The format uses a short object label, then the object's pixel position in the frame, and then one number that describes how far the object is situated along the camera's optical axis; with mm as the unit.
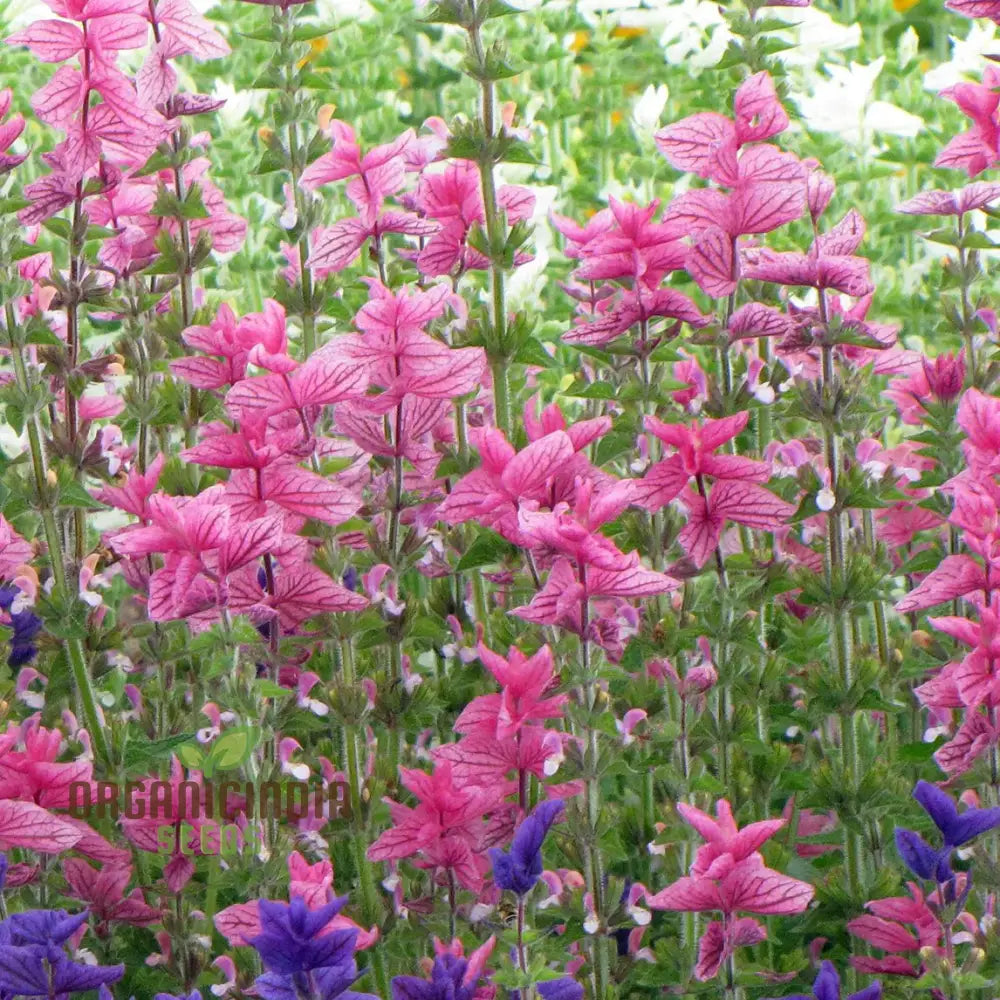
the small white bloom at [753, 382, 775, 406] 3873
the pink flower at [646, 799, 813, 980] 3129
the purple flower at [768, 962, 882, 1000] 3059
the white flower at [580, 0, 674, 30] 7730
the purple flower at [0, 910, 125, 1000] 2945
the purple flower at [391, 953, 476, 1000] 3006
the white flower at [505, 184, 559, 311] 5625
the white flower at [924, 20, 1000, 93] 5793
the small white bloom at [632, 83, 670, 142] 6578
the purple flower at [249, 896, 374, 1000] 2680
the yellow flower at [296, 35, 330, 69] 9638
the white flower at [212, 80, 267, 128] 6738
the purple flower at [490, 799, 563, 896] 2875
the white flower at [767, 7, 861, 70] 6598
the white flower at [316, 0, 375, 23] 7565
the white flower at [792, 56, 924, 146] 6312
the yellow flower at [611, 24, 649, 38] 11799
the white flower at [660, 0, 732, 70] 7543
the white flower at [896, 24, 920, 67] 7312
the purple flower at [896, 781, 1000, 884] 3100
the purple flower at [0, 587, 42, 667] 4309
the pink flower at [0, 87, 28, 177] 3814
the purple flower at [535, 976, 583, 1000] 3152
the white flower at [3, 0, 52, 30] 7516
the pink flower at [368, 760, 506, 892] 3424
